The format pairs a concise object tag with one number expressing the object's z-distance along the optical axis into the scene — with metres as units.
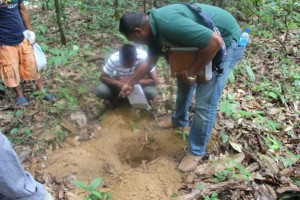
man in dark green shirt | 2.66
